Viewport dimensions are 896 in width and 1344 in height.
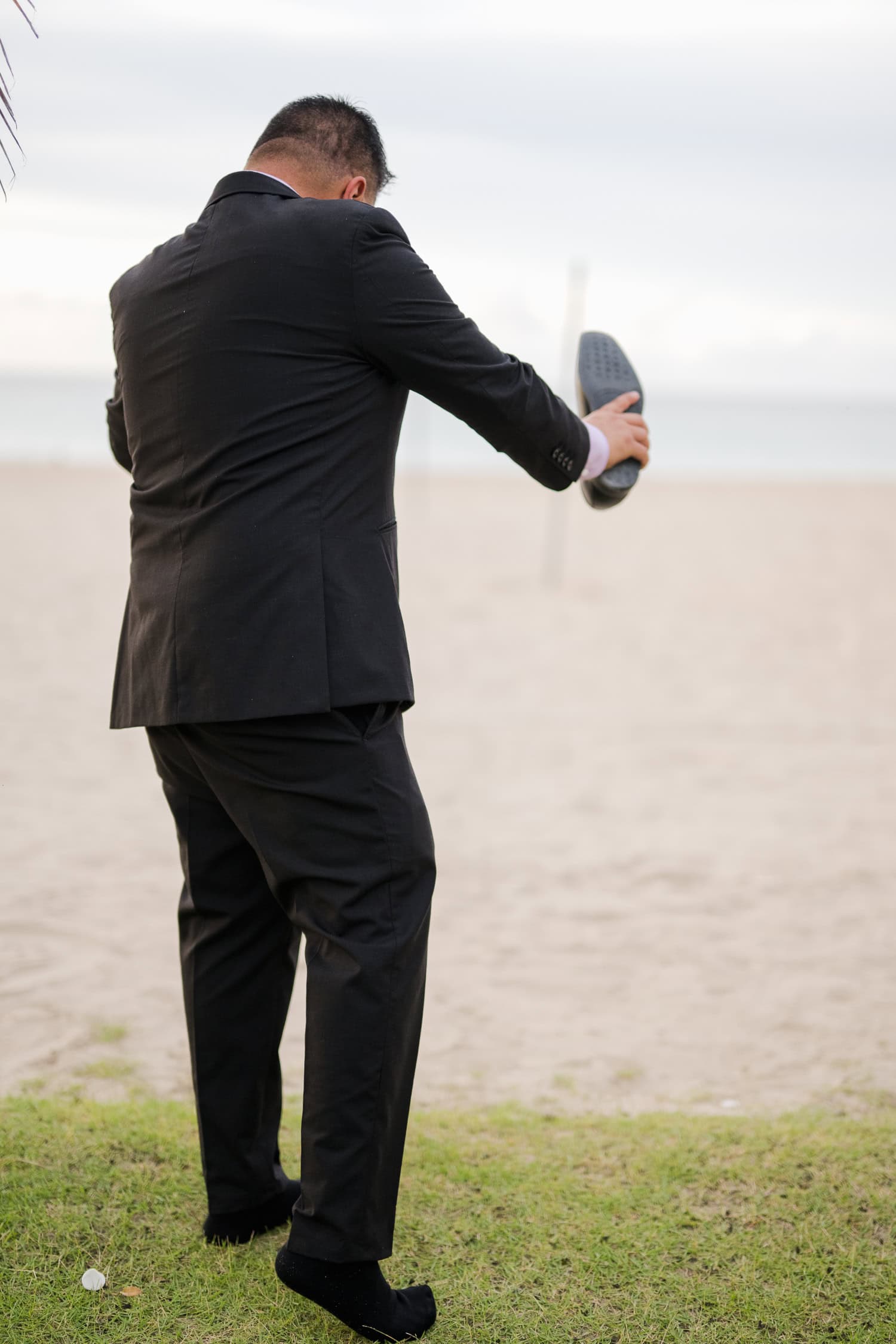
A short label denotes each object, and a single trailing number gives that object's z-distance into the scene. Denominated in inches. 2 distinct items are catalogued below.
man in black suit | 80.2
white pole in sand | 545.6
